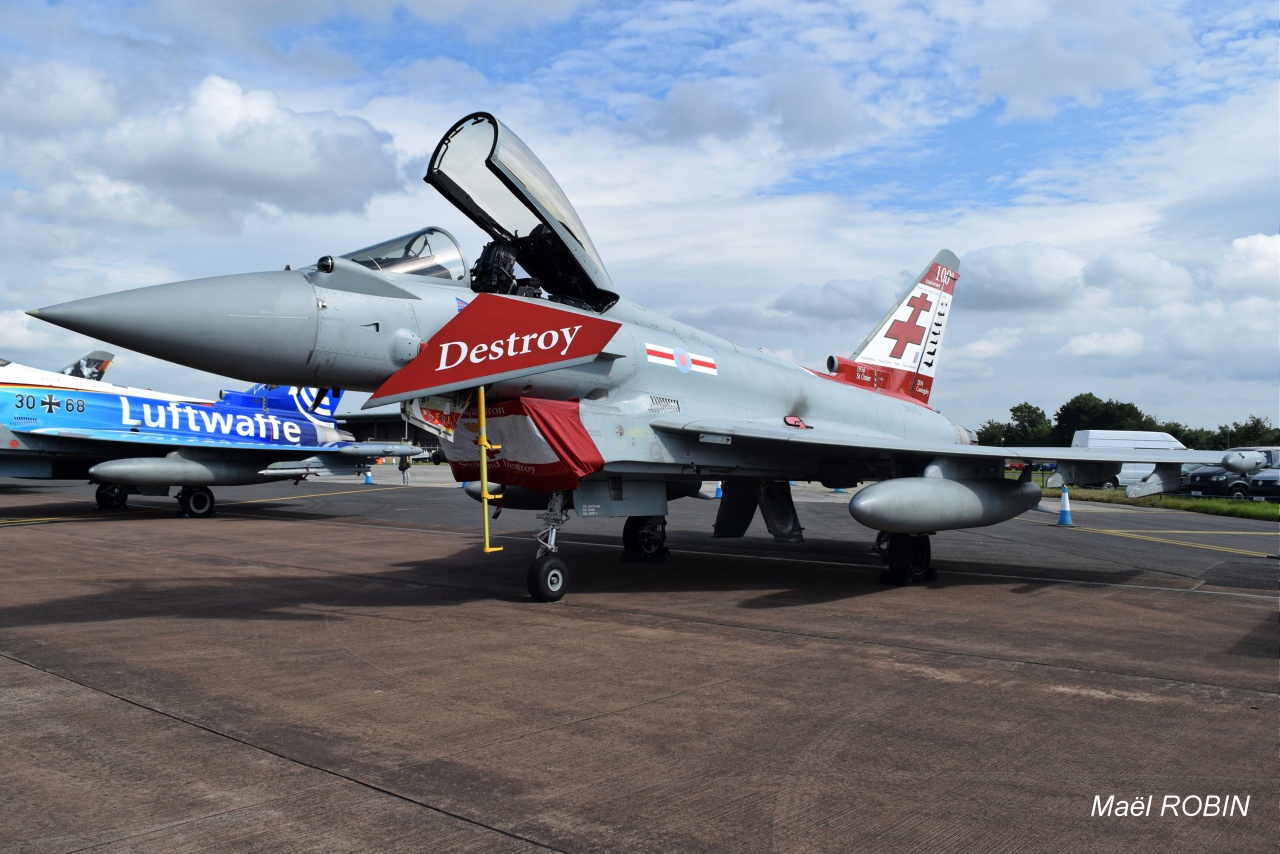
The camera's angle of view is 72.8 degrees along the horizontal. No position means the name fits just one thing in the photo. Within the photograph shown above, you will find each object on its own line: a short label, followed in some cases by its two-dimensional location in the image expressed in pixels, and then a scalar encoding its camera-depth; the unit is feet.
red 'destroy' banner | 23.81
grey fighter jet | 22.06
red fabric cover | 26.08
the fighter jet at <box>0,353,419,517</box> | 61.57
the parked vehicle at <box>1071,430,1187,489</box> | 118.73
